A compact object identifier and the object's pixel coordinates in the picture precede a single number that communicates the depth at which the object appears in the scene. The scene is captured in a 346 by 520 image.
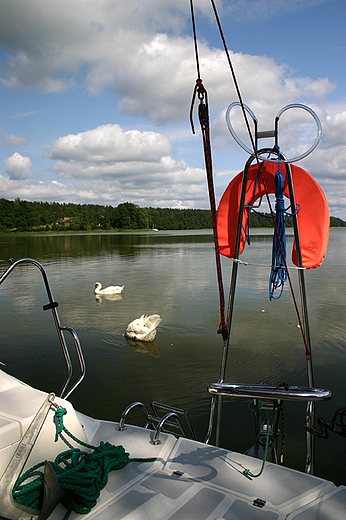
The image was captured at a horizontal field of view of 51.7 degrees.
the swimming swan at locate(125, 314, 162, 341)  6.86
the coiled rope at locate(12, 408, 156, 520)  1.83
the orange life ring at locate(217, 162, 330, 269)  2.79
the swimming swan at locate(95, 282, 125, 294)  11.29
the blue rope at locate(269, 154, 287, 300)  2.75
